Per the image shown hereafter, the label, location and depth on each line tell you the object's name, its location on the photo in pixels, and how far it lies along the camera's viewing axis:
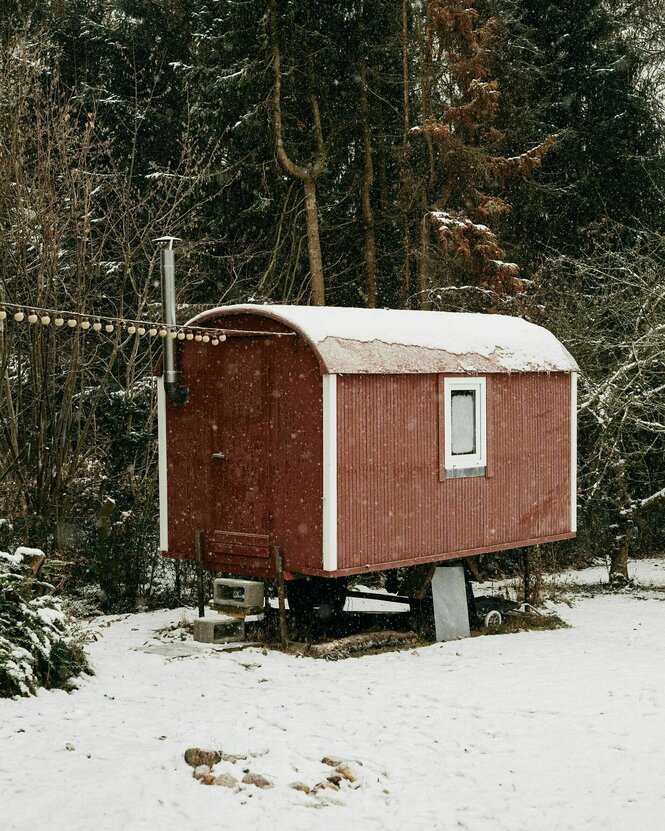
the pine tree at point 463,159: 20.61
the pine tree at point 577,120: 23.67
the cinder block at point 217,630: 11.51
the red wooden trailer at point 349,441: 11.12
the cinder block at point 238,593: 11.46
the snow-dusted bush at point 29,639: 8.54
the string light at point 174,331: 9.34
